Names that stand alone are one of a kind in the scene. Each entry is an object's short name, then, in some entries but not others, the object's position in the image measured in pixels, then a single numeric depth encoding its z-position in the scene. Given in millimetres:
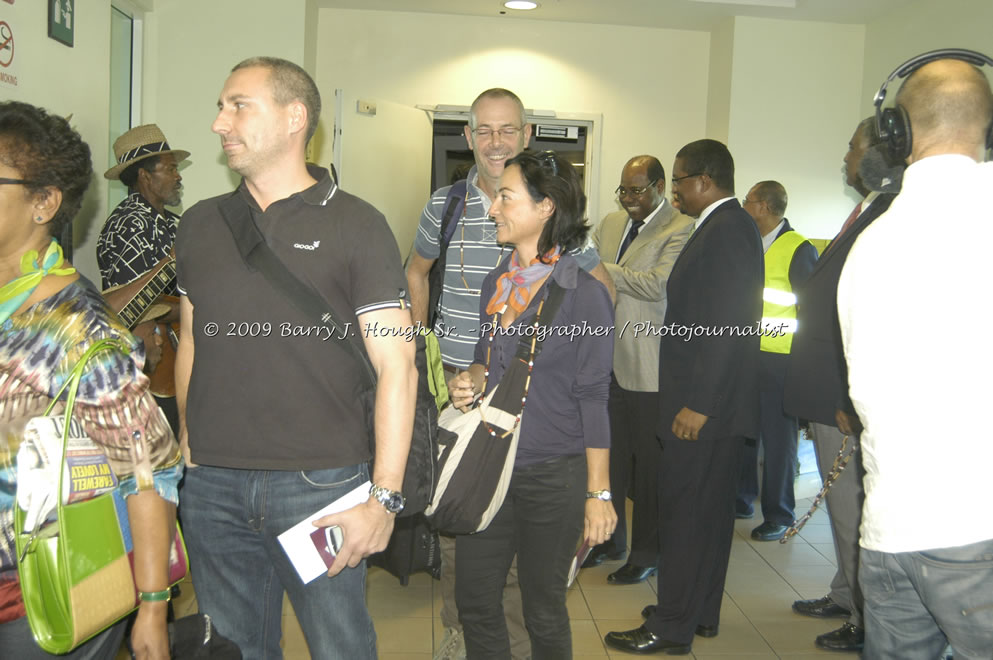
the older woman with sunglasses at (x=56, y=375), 1397
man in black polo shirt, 1664
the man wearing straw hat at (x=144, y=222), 3260
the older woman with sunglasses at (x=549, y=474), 2225
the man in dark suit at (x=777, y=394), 4711
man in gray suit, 3764
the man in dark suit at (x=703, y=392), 2900
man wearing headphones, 1458
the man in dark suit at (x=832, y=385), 2770
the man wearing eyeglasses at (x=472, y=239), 2824
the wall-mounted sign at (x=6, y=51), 2861
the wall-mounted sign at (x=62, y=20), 3254
